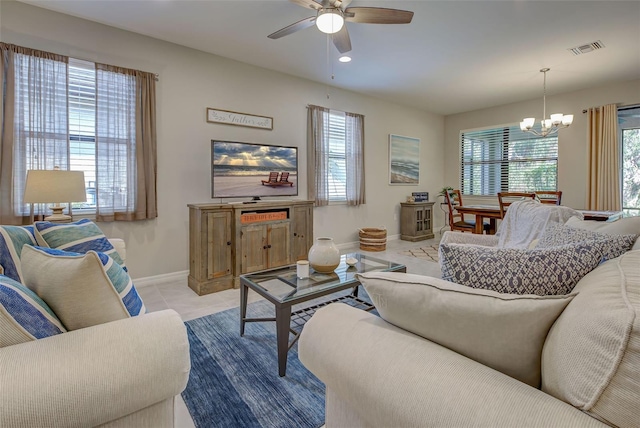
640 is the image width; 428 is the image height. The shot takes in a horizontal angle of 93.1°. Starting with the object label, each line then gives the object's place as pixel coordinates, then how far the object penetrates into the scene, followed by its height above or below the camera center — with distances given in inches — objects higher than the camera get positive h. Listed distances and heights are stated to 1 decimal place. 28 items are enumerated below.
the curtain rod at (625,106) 179.7 +60.1
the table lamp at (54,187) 86.2 +5.6
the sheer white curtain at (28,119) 99.8 +29.9
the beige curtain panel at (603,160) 182.9 +28.9
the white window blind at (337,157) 192.6 +31.8
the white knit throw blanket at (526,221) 85.5 -4.3
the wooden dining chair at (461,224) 186.0 -11.3
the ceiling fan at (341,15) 88.1 +57.7
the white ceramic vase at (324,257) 84.0 -14.1
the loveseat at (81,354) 26.8 -14.8
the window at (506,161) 217.0 +35.4
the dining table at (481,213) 167.6 -3.6
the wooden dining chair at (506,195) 154.9 +5.7
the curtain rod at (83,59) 101.5 +55.1
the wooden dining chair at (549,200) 157.0 +3.6
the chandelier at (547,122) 165.6 +48.2
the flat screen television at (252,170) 139.6 +18.2
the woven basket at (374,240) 195.9 -21.8
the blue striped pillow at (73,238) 57.7 -6.2
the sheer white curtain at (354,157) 199.5 +33.0
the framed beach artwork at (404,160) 229.1 +36.2
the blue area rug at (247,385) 55.7 -37.9
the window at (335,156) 179.9 +31.7
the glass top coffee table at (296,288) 67.1 -20.6
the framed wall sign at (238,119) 144.1 +44.0
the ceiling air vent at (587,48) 133.5 +71.9
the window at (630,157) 182.4 +30.1
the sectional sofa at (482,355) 21.5 -14.1
